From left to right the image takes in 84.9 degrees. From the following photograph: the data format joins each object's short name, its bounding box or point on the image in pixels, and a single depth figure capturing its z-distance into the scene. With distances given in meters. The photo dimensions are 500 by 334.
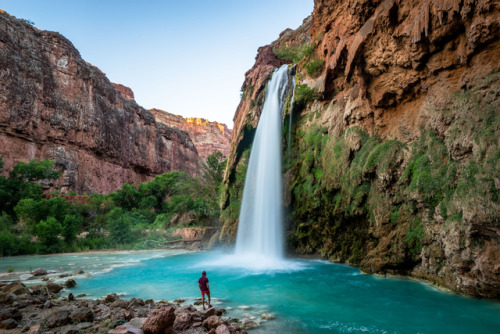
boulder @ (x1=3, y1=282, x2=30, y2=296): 7.09
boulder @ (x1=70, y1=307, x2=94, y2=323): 5.23
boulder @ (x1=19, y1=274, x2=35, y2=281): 10.67
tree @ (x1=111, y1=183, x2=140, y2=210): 38.66
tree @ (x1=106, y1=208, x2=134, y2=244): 26.19
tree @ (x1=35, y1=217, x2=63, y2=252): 21.47
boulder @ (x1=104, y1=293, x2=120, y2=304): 6.80
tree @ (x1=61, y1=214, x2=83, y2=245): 23.50
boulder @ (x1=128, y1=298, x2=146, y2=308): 6.40
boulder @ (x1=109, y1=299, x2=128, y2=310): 6.20
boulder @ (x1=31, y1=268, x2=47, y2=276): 11.75
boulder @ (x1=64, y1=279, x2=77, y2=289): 9.32
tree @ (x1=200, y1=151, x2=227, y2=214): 30.56
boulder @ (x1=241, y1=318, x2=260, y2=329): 5.41
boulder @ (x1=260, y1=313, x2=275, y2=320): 5.96
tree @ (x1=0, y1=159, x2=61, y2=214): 27.28
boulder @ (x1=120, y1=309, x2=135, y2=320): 5.32
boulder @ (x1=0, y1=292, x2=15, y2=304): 6.24
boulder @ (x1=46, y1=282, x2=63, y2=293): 8.09
